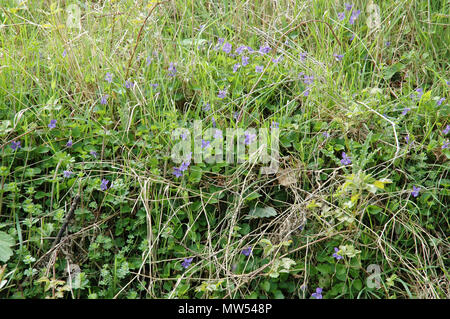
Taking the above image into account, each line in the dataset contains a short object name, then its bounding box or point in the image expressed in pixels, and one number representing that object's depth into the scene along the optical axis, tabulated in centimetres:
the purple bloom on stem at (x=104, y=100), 248
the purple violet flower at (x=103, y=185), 216
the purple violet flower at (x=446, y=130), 233
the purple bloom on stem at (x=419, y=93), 249
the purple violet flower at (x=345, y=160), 220
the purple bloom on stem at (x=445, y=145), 226
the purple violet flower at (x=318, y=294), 196
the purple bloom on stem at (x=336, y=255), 198
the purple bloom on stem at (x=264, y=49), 276
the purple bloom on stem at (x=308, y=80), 255
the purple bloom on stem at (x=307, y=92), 250
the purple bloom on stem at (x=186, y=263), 205
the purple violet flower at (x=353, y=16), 297
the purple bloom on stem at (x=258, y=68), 260
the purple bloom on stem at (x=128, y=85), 254
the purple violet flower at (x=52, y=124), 233
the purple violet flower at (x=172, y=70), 263
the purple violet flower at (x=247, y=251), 207
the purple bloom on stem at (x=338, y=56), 277
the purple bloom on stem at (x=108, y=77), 257
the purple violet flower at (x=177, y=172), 218
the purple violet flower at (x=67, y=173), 215
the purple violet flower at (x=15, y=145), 226
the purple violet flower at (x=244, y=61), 267
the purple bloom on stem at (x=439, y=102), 242
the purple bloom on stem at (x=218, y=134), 227
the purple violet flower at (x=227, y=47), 277
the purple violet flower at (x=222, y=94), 250
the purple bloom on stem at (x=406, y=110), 240
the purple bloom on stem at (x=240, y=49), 274
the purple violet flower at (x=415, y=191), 214
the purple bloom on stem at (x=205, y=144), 225
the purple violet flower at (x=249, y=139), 225
